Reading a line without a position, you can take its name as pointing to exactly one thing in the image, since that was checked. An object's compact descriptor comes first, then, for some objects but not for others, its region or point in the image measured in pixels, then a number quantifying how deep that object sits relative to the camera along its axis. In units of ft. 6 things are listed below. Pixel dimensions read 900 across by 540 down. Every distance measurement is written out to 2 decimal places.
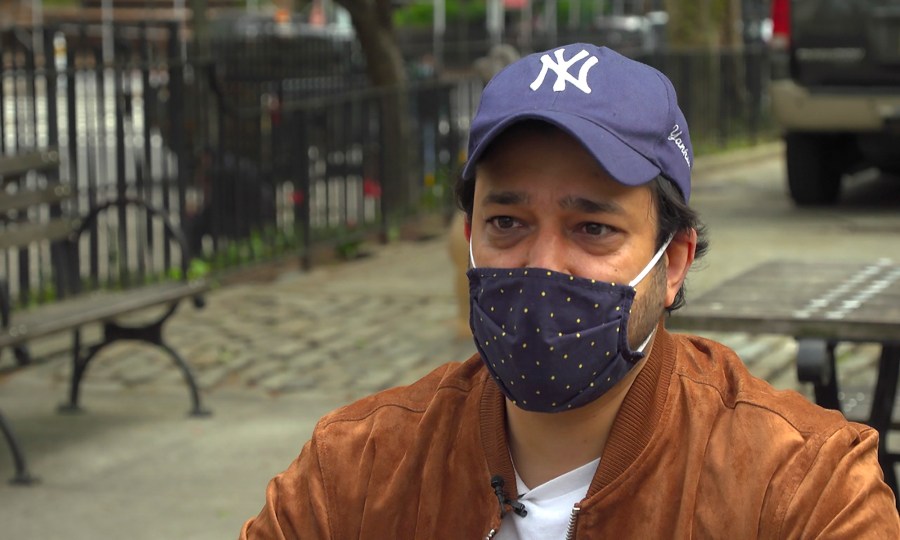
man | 6.52
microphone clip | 6.93
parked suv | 34.71
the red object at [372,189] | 36.45
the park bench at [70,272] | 20.22
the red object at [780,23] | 39.01
